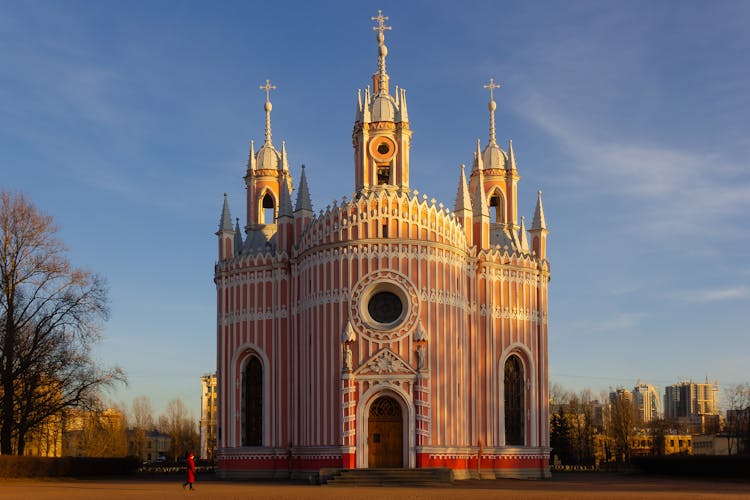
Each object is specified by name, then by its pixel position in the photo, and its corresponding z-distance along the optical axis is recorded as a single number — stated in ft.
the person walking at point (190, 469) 140.26
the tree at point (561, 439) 323.57
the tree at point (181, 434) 457.68
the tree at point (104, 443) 324.80
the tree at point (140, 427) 444.55
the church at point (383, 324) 172.86
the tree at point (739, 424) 325.21
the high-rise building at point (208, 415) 497.66
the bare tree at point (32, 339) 173.37
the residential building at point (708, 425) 486.88
